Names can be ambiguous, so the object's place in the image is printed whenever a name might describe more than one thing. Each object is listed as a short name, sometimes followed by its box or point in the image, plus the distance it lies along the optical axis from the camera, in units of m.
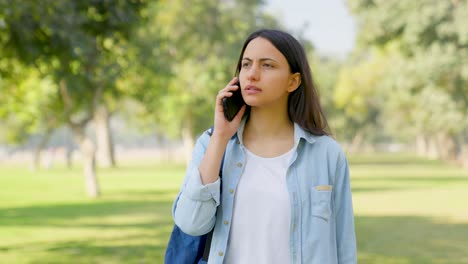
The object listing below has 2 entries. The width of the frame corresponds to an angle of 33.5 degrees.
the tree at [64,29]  12.09
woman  3.20
